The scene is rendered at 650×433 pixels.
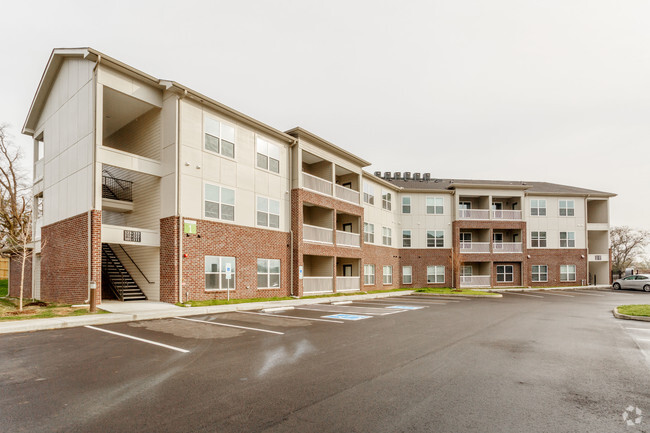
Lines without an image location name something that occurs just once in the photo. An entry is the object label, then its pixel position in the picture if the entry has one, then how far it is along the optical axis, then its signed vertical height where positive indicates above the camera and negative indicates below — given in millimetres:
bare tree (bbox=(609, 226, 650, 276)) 57469 -1289
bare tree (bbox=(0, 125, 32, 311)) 32031 +3178
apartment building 16828 +2213
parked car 36375 -4438
